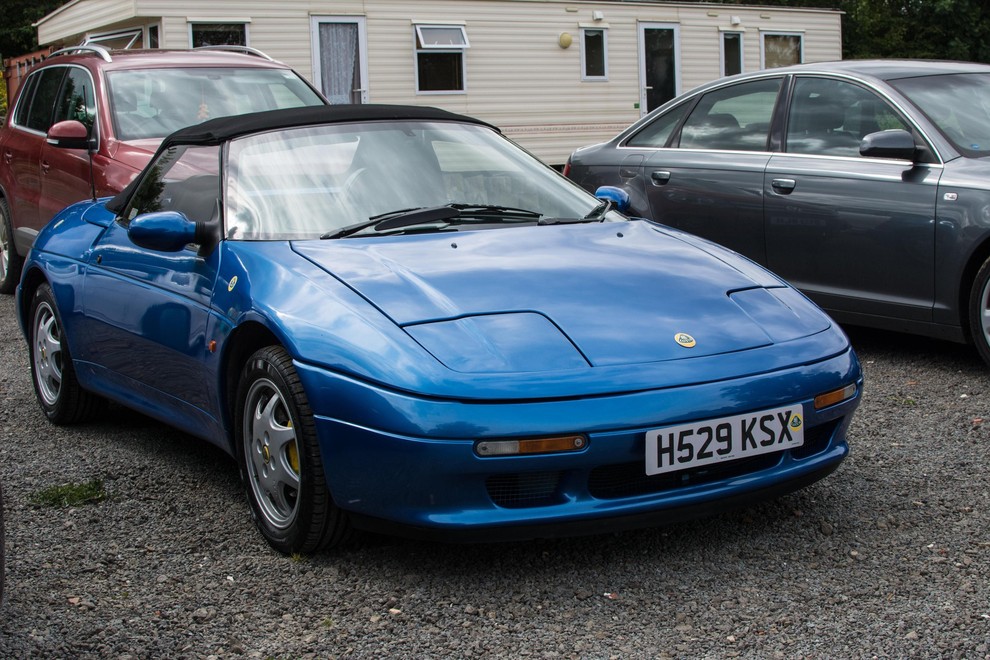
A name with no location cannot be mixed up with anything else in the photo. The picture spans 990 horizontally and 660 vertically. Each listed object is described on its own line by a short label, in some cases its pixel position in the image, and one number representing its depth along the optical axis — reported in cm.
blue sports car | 320
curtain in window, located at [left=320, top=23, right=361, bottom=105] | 1814
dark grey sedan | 569
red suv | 762
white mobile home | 1759
